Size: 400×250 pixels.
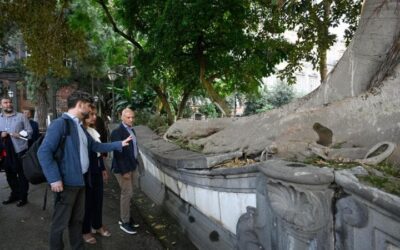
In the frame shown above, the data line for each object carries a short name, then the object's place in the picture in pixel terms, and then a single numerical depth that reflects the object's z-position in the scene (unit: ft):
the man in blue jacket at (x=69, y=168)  11.65
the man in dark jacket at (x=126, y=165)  16.20
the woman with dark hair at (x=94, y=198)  15.58
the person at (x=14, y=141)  20.62
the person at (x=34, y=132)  23.62
